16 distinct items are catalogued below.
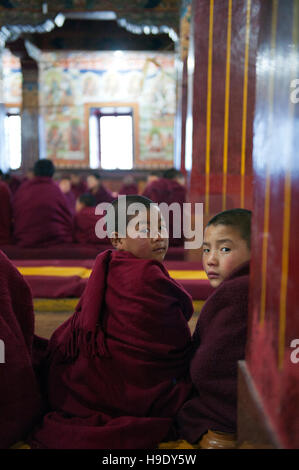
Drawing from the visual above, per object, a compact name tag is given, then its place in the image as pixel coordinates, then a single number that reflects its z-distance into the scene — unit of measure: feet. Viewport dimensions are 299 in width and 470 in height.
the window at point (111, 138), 35.83
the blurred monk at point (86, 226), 13.91
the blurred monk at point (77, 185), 28.89
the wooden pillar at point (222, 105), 11.60
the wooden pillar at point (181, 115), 18.75
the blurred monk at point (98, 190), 19.16
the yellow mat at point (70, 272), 9.71
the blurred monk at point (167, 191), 14.80
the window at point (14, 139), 36.32
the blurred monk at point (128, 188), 25.05
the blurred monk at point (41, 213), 13.61
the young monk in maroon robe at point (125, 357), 4.87
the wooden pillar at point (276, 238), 3.07
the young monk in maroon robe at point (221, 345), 4.55
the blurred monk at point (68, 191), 21.89
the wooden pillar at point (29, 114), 32.12
